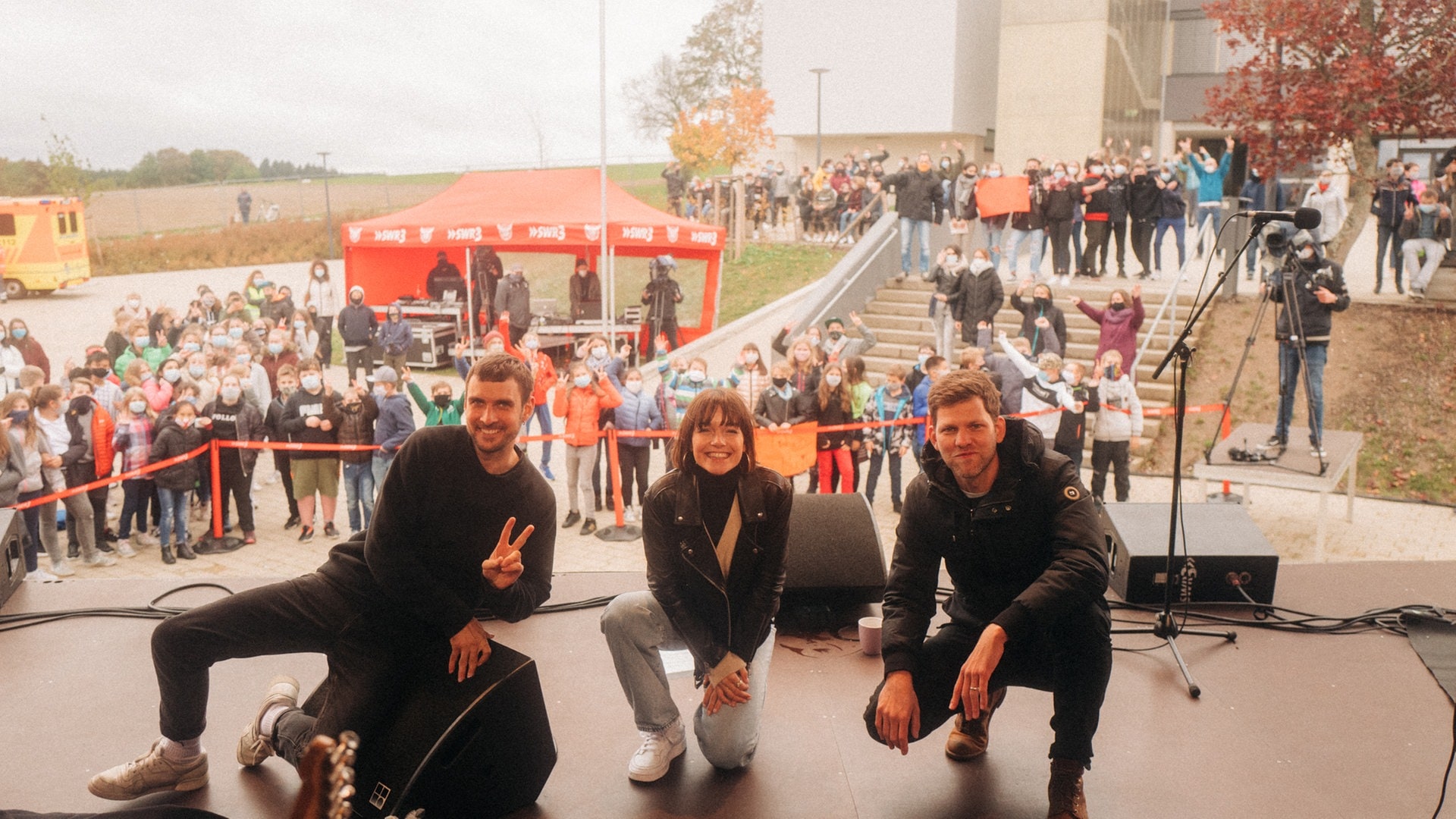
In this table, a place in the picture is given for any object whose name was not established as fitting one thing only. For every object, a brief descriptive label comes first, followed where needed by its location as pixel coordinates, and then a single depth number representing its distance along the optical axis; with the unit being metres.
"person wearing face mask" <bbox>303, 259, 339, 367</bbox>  14.30
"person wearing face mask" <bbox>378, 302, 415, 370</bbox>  13.09
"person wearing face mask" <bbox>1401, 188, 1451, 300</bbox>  12.48
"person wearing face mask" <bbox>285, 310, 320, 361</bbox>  12.49
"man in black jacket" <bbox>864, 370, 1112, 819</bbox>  2.92
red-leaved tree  11.76
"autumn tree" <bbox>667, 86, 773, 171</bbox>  26.83
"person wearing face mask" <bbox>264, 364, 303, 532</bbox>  8.02
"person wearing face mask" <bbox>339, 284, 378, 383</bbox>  13.16
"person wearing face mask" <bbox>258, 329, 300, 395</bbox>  9.91
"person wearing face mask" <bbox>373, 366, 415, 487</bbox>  7.80
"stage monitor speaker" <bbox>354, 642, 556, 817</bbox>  2.72
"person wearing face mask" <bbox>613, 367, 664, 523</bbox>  8.33
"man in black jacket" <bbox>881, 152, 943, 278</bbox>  13.27
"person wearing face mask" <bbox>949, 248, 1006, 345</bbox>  11.00
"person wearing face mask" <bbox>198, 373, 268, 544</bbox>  7.84
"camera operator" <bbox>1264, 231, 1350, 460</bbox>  7.40
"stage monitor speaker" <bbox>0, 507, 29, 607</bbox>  4.59
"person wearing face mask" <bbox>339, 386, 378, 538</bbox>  7.91
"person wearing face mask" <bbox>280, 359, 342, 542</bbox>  7.93
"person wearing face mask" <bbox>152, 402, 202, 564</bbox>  7.44
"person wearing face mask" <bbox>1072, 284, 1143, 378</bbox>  10.16
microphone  4.09
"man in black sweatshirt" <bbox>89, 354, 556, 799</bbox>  2.90
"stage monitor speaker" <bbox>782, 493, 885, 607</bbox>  4.32
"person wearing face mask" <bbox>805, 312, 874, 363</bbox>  10.03
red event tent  14.05
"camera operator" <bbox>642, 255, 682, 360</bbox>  14.38
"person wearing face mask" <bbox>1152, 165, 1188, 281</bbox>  12.72
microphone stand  3.82
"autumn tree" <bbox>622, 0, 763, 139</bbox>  39.75
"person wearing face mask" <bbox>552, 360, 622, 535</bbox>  8.21
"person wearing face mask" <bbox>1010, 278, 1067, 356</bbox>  10.21
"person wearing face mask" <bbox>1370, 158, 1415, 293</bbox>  12.50
